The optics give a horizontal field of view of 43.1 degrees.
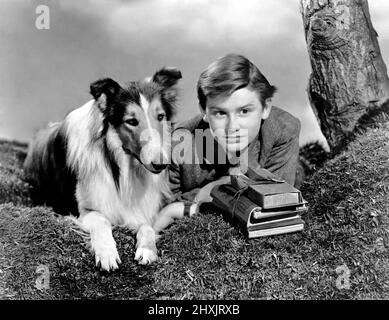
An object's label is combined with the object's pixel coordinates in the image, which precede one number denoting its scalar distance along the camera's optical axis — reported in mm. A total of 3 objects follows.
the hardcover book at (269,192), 2506
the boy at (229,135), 2852
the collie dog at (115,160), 2713
